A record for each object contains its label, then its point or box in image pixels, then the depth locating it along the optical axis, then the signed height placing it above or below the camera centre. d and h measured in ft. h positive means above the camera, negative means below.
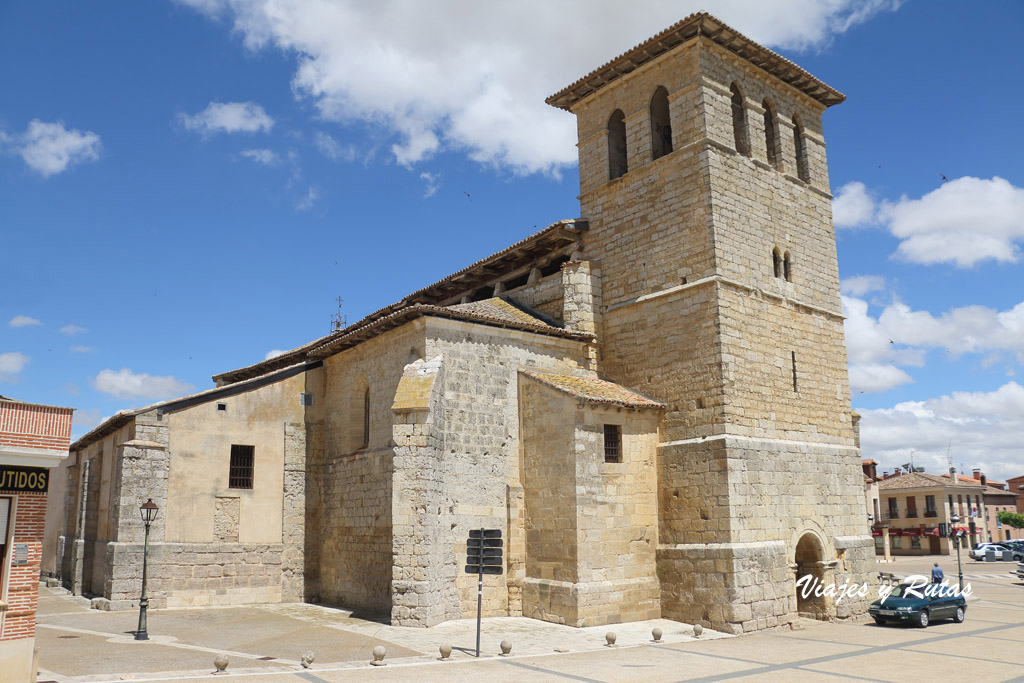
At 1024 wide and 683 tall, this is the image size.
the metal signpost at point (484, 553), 42.27 -3.90
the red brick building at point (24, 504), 33.45 -0.68
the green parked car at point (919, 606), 54.34 -9.34
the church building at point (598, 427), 53.31 +4.44
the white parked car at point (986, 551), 148.77 -14.79
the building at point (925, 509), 170.60 -7.31
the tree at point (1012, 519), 192.13 -10.74
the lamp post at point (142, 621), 45.84 -8.07
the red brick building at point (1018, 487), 236.84 -3.55
